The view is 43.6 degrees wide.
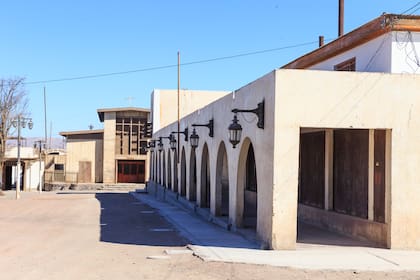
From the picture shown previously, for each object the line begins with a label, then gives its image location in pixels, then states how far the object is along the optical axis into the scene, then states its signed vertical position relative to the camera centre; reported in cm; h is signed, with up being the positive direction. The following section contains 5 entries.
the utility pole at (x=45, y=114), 6345 +277
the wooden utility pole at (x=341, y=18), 2241 +531
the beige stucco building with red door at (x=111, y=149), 4856 -99
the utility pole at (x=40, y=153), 4494 -139
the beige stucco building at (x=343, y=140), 1039 +2
